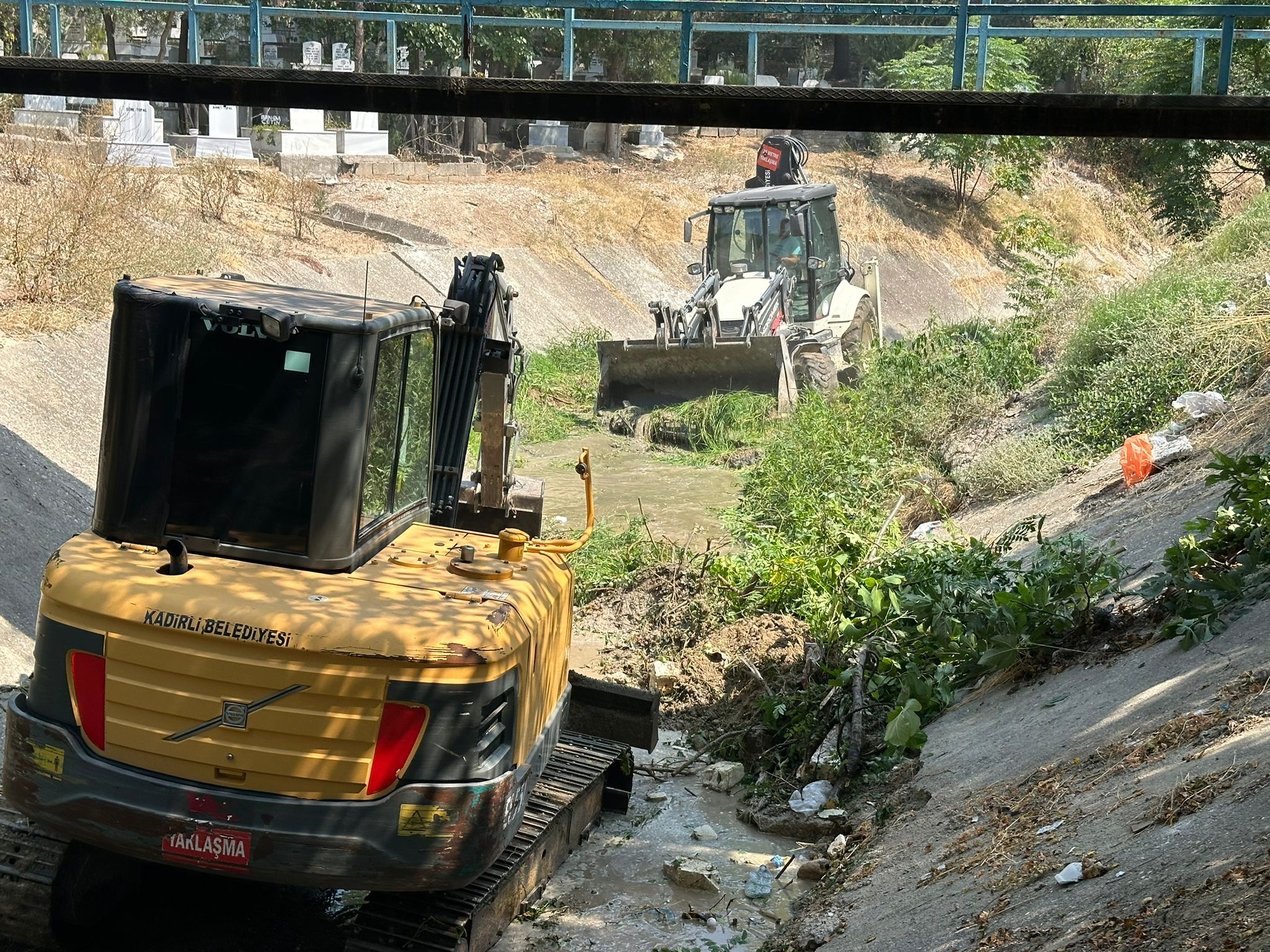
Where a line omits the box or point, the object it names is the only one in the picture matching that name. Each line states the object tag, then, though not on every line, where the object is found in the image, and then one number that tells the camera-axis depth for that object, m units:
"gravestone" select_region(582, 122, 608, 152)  41.19
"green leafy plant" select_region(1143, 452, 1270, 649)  7.25
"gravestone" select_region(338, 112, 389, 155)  33.03
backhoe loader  18.03
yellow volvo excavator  4.96
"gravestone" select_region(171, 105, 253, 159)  29.69
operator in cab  20.16
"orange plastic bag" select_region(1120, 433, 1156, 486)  11.12
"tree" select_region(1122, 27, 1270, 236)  24.94
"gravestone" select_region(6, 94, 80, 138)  25.09
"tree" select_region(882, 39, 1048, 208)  38.91
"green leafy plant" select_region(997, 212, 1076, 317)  19.98
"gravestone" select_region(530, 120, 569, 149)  40.41
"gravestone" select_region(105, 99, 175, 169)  25.91
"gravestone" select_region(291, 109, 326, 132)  32.85
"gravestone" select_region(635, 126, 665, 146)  42.47
